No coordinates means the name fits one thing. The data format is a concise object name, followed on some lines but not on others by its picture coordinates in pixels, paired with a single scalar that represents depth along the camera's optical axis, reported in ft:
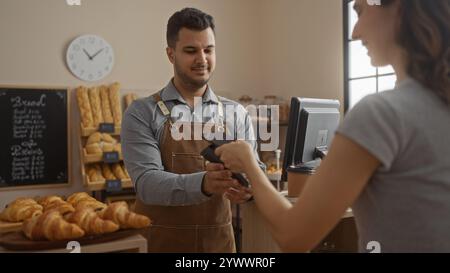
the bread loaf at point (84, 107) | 12.36
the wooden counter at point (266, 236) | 6.72
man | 5.68
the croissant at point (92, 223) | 3.65
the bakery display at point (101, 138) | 11.93
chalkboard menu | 12.13
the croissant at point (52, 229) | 3.52
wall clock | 12.92
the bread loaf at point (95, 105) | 12.55
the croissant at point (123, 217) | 3.83
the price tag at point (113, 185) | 11.84
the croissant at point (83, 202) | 4.67
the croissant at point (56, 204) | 4.28
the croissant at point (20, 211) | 5.24
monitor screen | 5.39
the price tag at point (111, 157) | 11.96
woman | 2.64
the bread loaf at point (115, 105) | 12.78
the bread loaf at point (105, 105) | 12.63
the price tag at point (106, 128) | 12.32
